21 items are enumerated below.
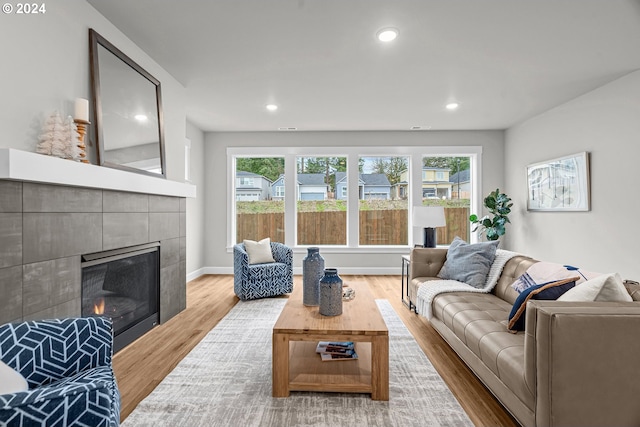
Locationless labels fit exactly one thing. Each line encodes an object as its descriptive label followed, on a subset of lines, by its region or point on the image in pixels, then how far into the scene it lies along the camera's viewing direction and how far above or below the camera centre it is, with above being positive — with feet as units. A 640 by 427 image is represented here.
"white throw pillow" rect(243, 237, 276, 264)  15.21 -1.76
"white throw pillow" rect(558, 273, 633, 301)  5.85 -1.34
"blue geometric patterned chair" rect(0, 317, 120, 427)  3.35 -1.90
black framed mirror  8.34 +2.68
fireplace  8.39 -2.07
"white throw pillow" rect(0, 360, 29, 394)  3.80 -1.88
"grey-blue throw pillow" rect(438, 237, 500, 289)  10.76 -1.64
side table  12.90 -3.43
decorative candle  7.43 +2.16
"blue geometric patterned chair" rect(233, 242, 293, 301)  14.29 -2.71
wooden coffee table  6.74 -2.91
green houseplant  17.84 -0.26
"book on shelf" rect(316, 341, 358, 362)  7.90 -3.21
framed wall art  13.76 +1.15
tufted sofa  4.90 -2.16
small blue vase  7.59 -1.83
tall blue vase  8.48 -1.58
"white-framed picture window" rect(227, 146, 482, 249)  20.22 +0.76
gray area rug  6.13 -3.62
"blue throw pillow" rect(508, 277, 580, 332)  6.73 -1.60
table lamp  14.29 -0.36
